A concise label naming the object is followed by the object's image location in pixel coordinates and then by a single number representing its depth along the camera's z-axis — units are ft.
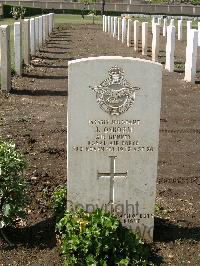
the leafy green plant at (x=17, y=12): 130.82
